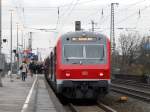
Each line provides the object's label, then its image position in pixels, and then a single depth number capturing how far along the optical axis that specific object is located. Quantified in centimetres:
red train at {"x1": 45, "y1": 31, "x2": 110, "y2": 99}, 2502
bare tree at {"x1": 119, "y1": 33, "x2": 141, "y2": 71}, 9394
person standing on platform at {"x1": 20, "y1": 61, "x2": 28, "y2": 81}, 4704
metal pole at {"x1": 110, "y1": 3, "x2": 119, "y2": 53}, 7744
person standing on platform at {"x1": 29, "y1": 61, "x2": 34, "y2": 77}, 6437
